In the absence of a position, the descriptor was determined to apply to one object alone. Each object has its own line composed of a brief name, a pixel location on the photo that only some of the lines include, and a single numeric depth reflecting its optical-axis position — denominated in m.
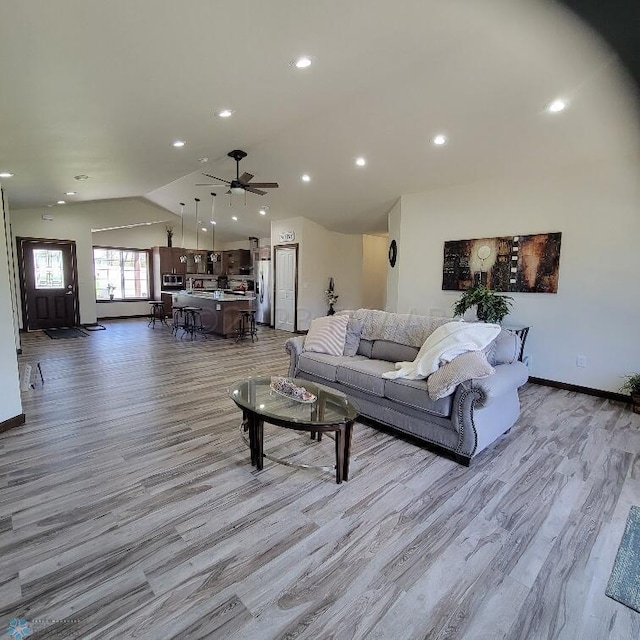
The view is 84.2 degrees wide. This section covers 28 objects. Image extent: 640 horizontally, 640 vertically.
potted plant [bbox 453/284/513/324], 4.42
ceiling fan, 4.82
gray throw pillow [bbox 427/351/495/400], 2.54
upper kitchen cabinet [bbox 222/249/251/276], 11.41
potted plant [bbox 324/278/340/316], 8.80
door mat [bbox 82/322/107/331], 8.54
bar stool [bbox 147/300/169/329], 9.25
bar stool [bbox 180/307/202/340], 8.11
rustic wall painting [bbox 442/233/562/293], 4.44
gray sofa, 2.58
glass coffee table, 2.26
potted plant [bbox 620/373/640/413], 3.64
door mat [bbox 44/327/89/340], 7.52
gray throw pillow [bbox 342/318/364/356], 3.91
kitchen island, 7.59
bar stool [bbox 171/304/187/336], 8.52
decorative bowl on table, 2.61
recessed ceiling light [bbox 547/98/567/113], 3.27
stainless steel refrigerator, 9.34
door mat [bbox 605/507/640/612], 1.56
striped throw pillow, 3.87
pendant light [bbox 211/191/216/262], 8.17
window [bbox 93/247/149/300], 10.23
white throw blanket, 2.83
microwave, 10.92
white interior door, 8.50
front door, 8.02
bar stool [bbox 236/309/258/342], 7.66
